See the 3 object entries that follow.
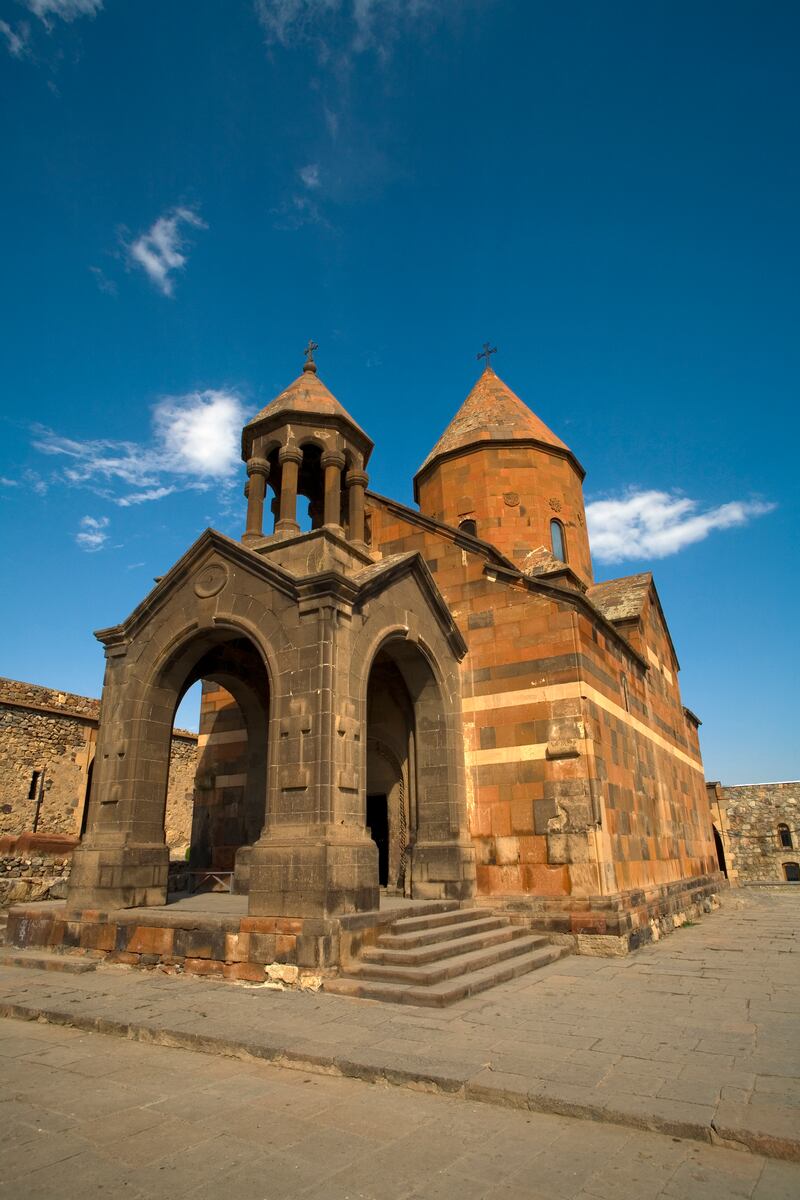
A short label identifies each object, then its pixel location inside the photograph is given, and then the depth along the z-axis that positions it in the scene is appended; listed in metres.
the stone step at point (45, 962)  8.34
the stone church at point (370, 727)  8.38
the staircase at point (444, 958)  6.82
